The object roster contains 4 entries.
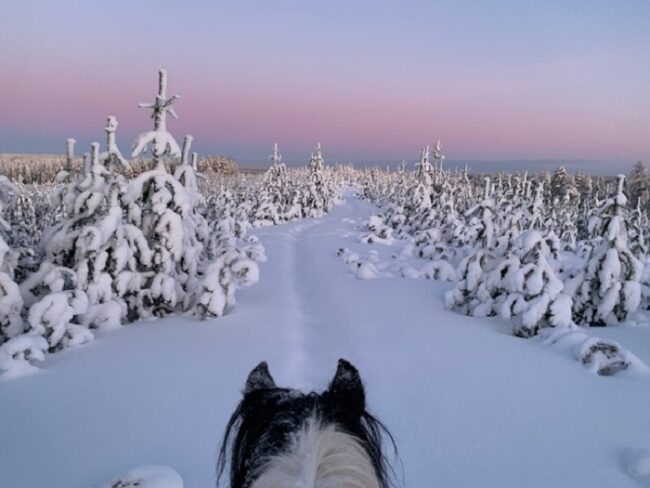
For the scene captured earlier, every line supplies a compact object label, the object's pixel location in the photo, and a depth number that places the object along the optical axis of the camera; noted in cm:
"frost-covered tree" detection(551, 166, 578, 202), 5844
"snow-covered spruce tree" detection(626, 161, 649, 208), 4906
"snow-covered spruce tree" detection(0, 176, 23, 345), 663
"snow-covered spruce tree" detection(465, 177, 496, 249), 1135
